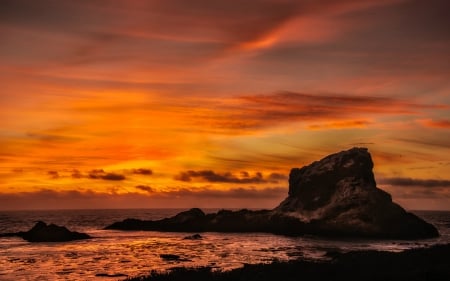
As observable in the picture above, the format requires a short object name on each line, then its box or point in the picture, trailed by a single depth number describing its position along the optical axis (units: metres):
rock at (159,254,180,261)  59.64
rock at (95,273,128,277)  46.06
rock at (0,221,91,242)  90.31
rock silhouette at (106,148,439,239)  103.00
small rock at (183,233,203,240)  98.25
